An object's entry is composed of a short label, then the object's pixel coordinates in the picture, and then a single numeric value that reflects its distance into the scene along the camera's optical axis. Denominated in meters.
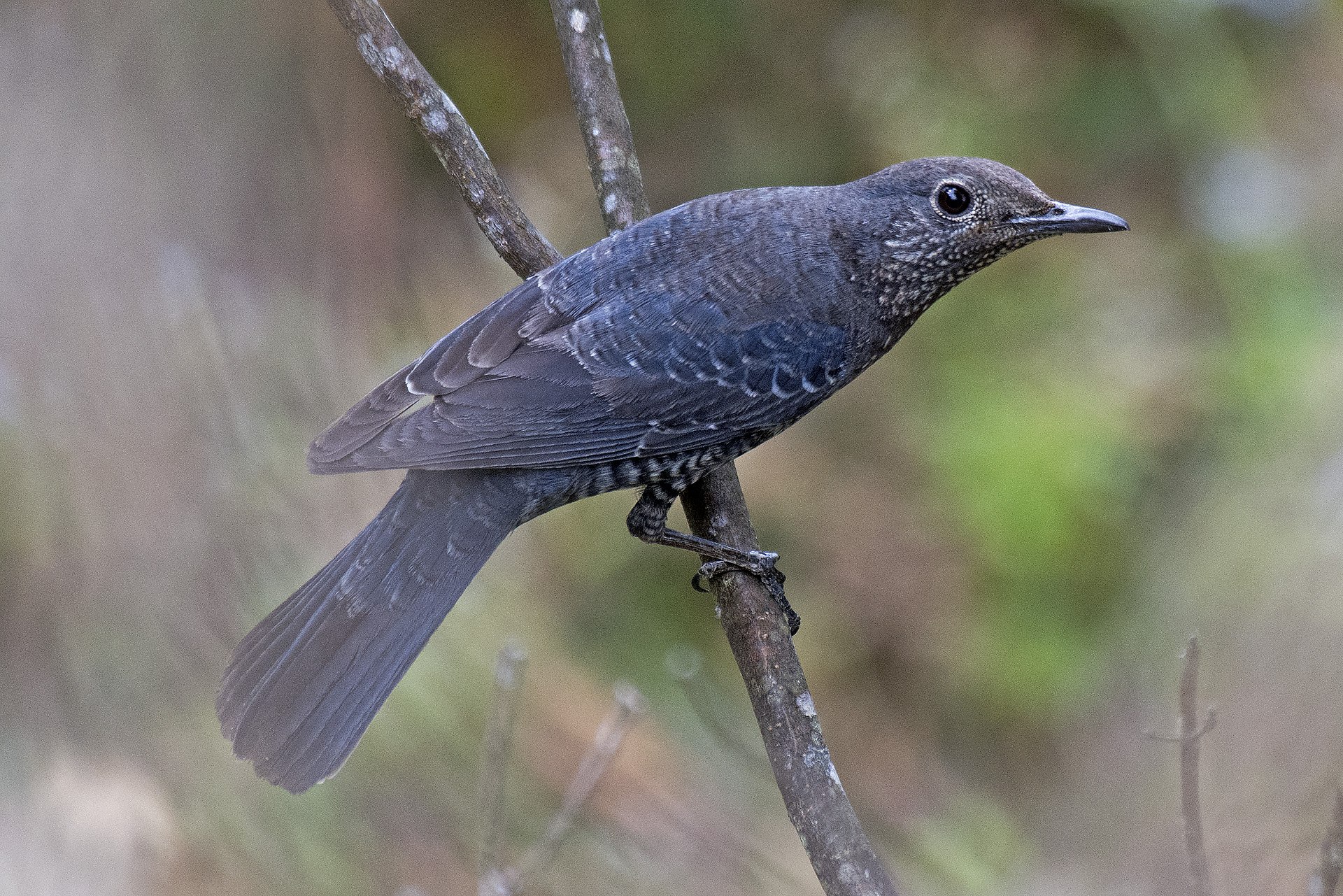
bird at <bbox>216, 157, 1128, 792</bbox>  6.05
